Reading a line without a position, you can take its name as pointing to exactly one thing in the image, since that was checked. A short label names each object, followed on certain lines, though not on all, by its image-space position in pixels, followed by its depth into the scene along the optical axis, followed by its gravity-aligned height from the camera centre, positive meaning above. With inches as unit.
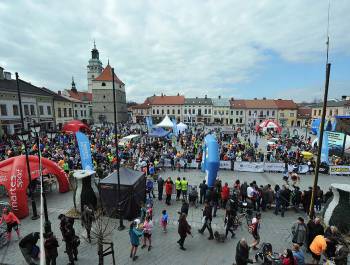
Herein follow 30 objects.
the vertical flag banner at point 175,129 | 1193.1 -109.6
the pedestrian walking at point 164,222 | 346.6 -177.7
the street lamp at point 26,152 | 346.6 -72.5
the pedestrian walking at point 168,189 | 451.2 -163.4
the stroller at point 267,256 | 255.4 -175.0
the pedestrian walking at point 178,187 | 466.4 -166.4
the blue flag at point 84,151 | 541.6 -104.1
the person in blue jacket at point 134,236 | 278.2 -160.5
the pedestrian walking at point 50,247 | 254.8 -161.2
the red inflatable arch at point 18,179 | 396.5 -131.5
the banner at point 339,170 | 677.3 -185.3
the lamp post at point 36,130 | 336.6 -33.8
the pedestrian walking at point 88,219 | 306.3 -155.3
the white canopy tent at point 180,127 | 1333.7 -107.8
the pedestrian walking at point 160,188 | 468.5 -169.2
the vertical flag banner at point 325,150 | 714.8 -130.9
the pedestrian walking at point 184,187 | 461.7 -163.1
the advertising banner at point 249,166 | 702.8 -181.3
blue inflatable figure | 474.0 -113.0
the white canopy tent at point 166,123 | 1266.2 -81.5
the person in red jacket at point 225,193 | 429.5 -163.2
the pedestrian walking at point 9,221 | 319.7 -163.8
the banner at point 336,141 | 775.1 -109.5
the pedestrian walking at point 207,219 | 326.7 -167.3
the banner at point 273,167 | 697.6 -181.5
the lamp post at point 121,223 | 365.7 -190.2
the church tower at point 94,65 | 3208.7 +635.9
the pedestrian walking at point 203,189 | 446.9 -161.2
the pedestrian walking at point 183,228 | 305.3 -165.3
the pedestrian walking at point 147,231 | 305.6 -168.5
